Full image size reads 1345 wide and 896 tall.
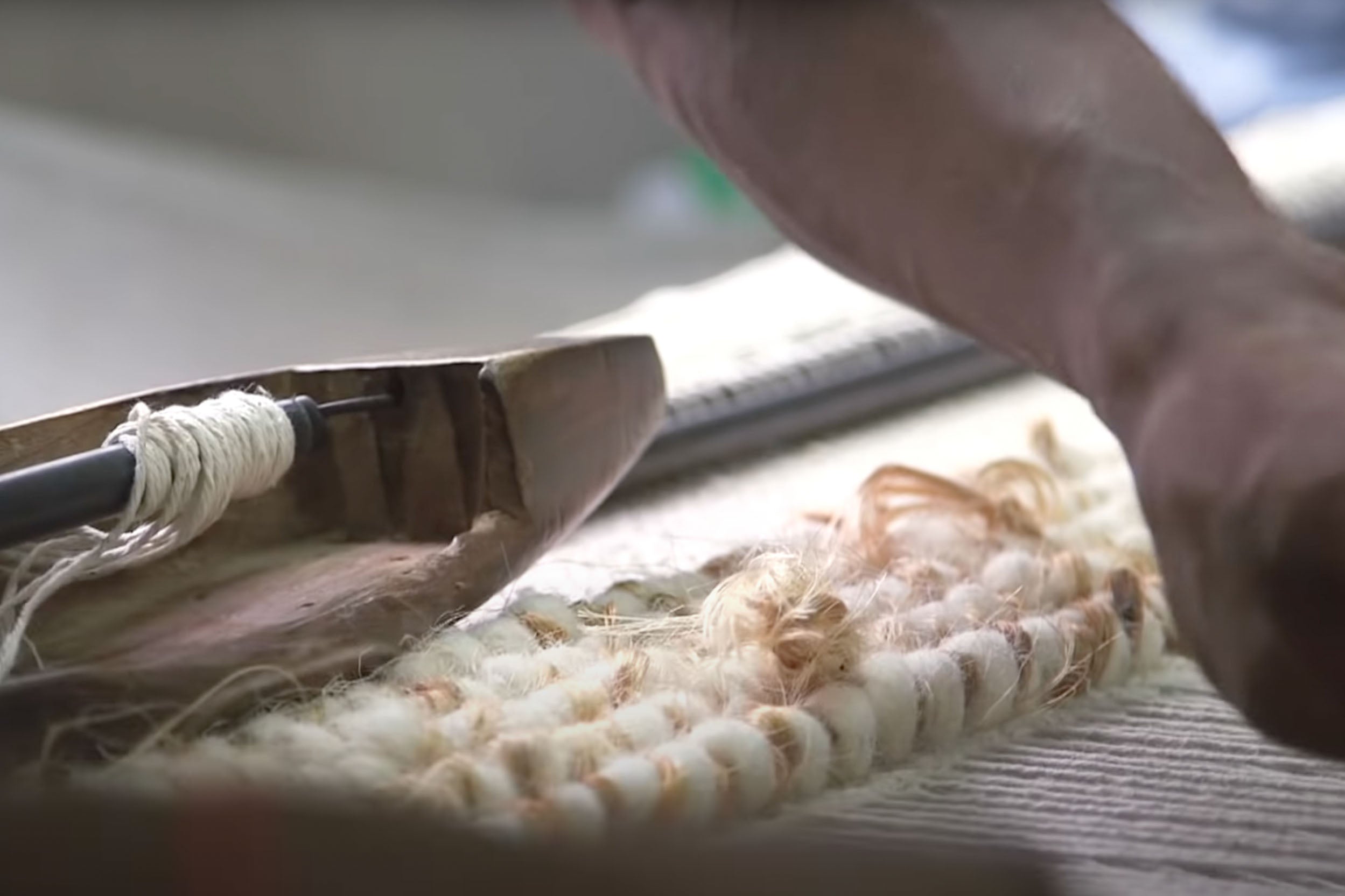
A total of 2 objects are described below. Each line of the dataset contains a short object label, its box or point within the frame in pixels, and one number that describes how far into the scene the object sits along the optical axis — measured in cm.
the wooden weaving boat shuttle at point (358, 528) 60
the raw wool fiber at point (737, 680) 57
